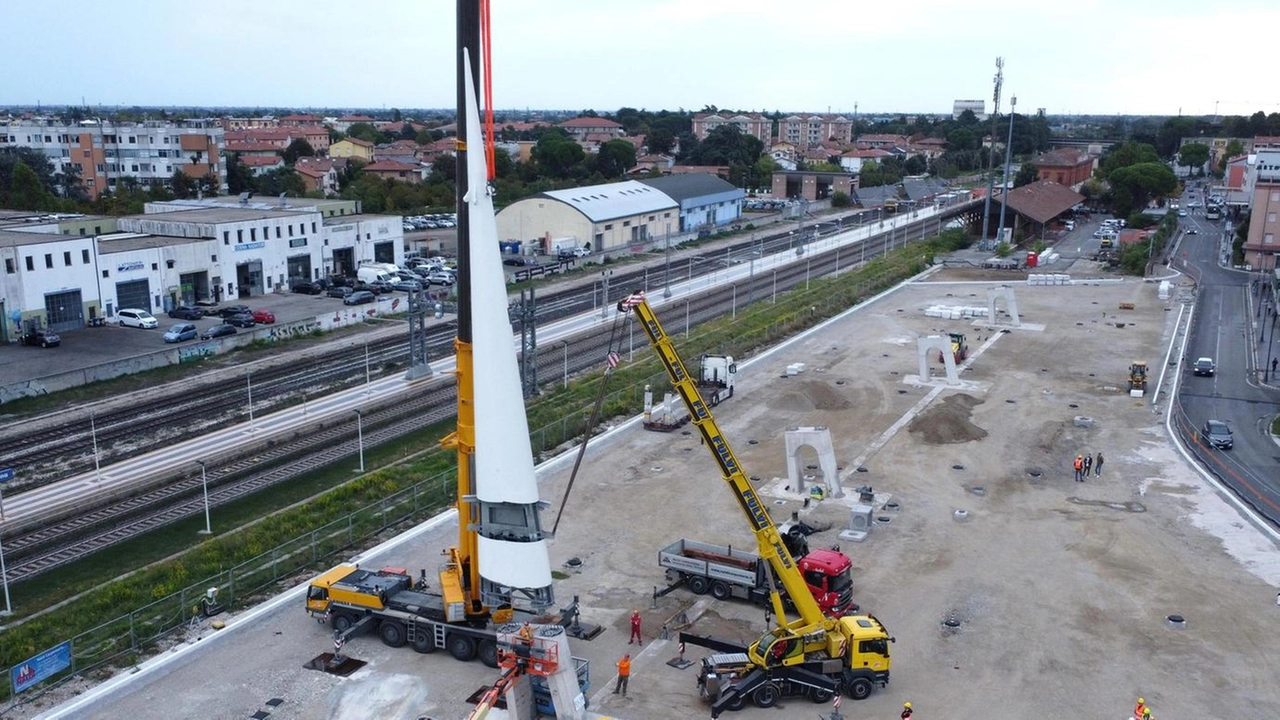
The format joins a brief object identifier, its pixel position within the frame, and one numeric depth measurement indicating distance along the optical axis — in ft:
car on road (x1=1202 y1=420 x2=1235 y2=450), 130.41
